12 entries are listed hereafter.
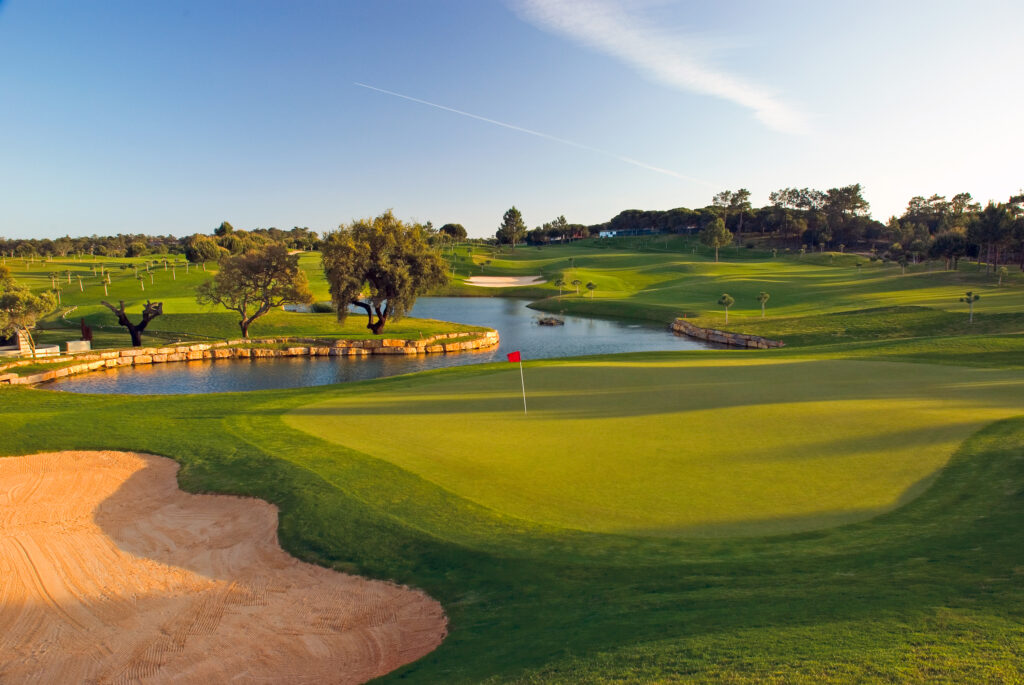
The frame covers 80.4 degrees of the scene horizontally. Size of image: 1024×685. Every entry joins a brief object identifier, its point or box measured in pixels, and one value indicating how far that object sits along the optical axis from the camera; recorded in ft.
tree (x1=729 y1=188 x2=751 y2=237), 503.61
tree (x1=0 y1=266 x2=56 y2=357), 123.65
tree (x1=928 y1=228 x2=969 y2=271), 238.89
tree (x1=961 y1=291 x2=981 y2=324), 139.33
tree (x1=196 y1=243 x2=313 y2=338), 161.68
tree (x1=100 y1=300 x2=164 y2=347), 150.92
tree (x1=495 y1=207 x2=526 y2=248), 556.10
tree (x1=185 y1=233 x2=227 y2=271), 314.14
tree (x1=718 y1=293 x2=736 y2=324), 186.65
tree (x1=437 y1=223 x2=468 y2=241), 606.55
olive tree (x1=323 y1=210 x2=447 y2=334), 162.20
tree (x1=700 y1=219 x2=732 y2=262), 374.43
